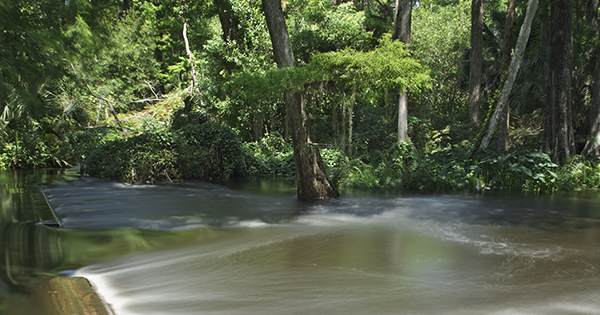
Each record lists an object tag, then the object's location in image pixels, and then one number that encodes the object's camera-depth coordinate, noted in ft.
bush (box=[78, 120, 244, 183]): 53.31
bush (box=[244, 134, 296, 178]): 66.74
